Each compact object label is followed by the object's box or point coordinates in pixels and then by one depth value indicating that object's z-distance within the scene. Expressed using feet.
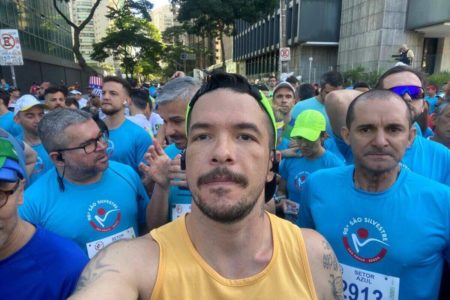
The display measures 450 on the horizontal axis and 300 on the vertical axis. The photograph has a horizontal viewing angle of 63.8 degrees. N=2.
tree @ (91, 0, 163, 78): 95.50
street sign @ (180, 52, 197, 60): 46.94
